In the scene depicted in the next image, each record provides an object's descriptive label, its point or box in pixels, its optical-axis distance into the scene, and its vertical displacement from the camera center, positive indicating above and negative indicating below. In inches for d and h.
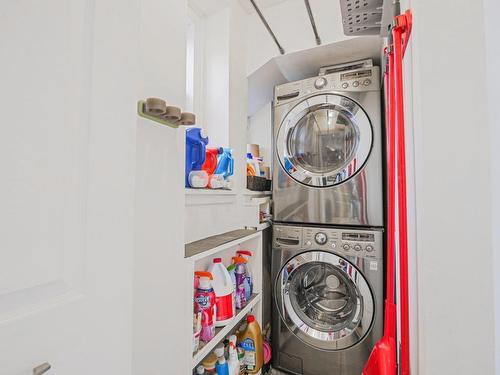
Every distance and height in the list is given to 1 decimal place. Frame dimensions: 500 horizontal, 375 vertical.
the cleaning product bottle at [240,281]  56.1 -20.8
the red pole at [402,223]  29.4 -3.7
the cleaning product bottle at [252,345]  56.5 -35.3
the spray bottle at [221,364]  47.5 -33.0
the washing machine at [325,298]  60.1 -28.1
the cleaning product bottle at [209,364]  47.4 -32.8
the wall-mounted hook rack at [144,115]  28.3 +9.0
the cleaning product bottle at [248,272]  60.6 -20.5
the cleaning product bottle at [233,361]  50.0 -34.4
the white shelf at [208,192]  46.3 +0.0
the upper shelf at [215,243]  38.9 -9.6
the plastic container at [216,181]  51.6 +2.3
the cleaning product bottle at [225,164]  55.8 +6.3
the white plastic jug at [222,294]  46.8 -19.4
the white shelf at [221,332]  38.8 -25.8
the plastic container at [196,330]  39.6 -22.3
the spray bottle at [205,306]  42.5 -19.7
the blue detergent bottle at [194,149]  46.9 +8.3
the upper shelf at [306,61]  67.0 +39.3
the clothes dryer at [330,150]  62.9 +11.5
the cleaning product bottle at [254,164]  75.4 +8.5
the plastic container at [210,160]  52.6 +6.8
